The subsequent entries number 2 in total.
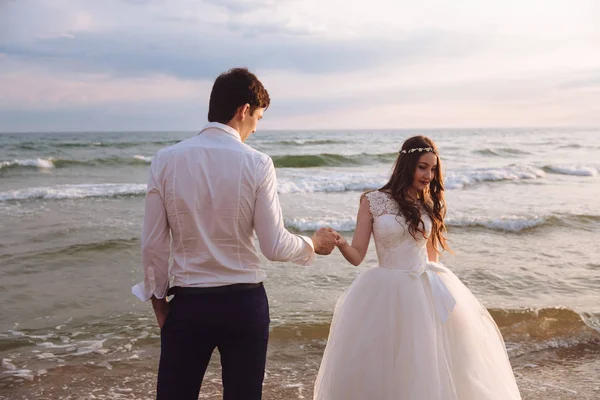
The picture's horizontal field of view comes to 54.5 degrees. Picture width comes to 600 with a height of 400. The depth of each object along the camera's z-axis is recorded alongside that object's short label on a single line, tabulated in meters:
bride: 3.14
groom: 2.25
